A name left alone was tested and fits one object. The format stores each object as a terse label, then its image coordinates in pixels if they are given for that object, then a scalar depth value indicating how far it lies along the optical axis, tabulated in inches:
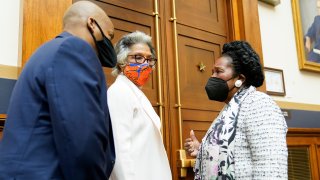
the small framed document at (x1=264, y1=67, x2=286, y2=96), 147.8
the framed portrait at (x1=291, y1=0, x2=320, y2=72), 163.3
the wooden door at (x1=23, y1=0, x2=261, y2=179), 112.4
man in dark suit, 40.4
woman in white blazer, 66.7
